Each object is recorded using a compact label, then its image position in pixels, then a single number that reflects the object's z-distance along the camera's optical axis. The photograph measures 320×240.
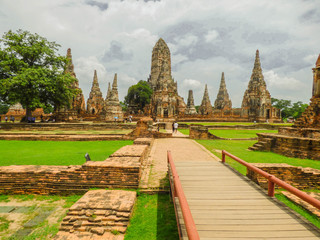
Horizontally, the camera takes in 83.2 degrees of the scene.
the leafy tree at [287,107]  50.39
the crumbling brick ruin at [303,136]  7.41
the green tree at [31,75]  16.81
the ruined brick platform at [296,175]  4.47
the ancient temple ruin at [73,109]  23.80
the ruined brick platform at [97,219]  2.57
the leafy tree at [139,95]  47.66
